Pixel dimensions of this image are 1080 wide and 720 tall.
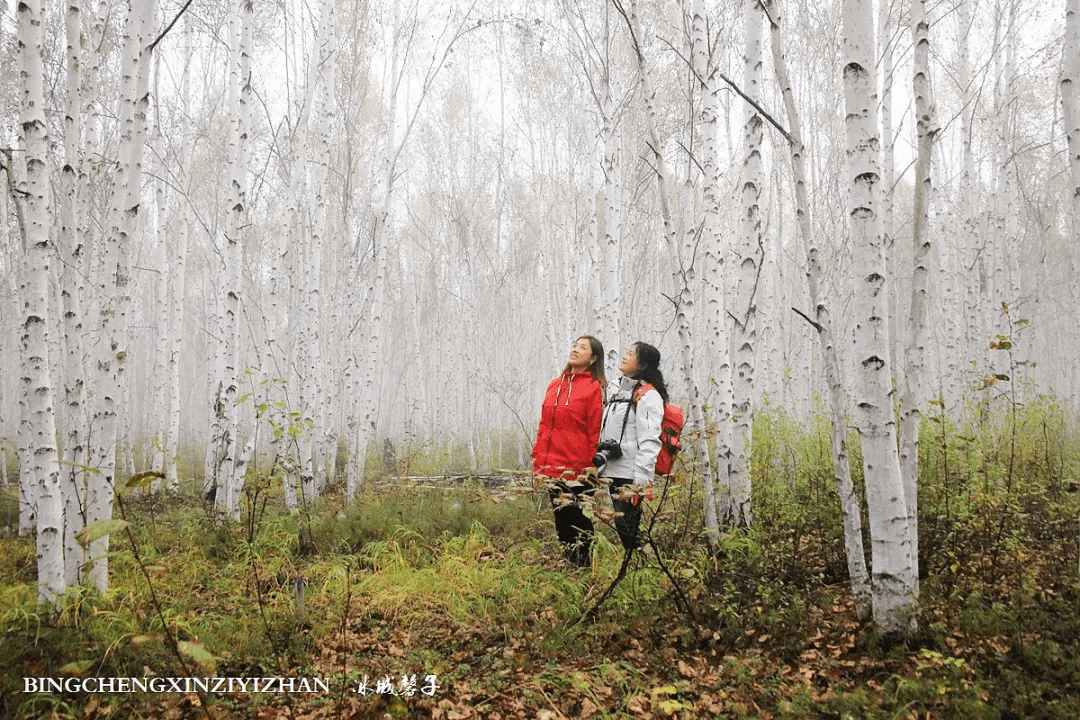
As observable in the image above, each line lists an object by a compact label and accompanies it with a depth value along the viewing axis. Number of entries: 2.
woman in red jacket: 4.22
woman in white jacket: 3.88
